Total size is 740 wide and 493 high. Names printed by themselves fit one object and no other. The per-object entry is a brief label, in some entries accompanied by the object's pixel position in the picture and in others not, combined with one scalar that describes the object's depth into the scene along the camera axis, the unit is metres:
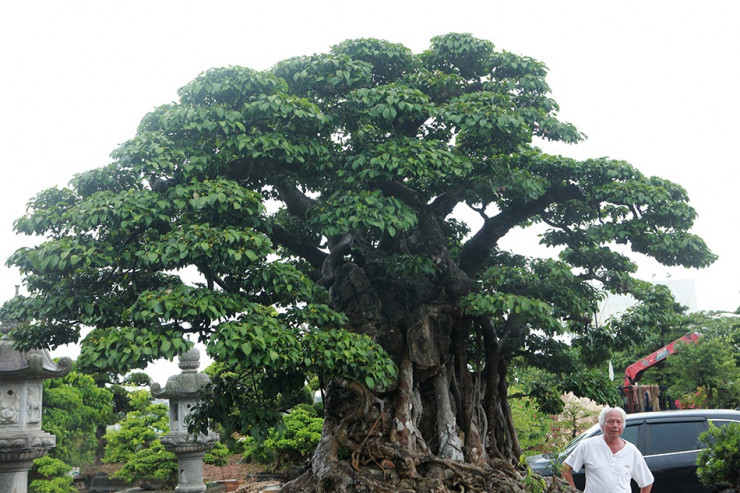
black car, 8.24
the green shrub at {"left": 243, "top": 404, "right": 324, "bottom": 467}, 13.79
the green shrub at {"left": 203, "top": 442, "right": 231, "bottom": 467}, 14.06
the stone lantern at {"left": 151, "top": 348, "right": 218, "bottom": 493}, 12.07
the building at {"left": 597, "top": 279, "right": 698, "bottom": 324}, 94.69
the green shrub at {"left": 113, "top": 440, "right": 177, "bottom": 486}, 13.36
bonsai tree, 7.12
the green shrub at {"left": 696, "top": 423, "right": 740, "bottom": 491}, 6.63
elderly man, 4.46
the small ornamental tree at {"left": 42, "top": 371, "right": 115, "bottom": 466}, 15.36
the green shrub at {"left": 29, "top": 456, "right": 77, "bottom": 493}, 13.62
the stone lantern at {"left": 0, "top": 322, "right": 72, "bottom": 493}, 10.50
